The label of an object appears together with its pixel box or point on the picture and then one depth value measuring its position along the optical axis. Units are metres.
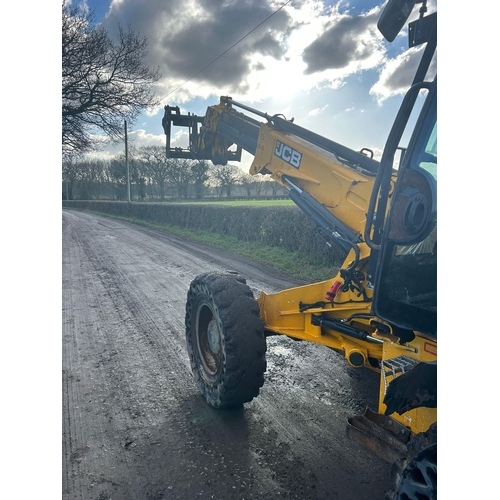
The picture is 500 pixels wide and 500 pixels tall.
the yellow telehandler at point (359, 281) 1.52
